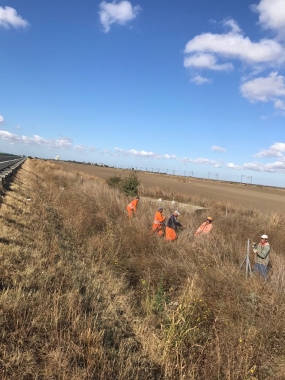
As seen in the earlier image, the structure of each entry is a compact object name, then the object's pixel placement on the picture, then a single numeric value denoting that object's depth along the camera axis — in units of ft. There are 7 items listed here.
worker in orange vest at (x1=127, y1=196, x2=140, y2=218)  42.15
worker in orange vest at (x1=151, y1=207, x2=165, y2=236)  35.68
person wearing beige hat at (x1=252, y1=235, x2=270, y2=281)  24.92
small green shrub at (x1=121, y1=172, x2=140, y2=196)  77.86
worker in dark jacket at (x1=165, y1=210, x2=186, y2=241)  32.86
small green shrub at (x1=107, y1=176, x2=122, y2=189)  90.56
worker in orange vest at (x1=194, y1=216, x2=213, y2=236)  33.72
